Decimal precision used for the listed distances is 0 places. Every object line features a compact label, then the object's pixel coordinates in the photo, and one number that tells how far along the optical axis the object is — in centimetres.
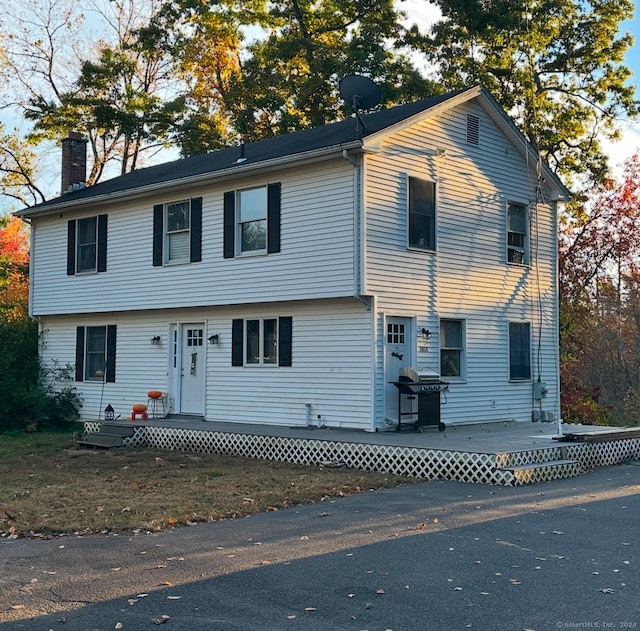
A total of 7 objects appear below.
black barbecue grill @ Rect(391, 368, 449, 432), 1462
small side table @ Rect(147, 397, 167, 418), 1820
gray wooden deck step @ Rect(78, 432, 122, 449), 1578
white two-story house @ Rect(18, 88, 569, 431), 1498
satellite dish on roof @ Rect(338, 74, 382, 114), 1686
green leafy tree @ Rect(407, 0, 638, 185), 2684
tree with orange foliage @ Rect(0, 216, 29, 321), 2416
